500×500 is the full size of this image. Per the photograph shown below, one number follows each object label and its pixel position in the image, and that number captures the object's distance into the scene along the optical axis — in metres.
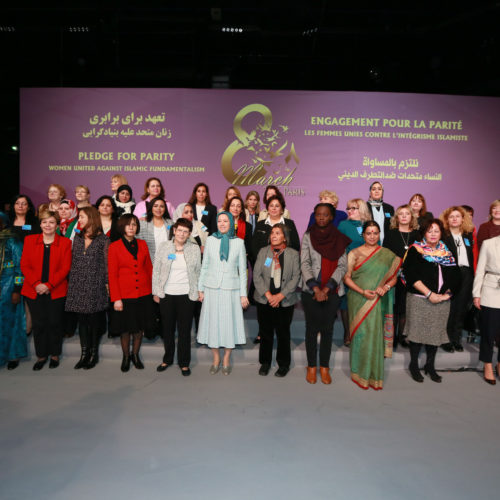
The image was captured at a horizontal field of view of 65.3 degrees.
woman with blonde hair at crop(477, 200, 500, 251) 3.87
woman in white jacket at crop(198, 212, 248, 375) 3.44
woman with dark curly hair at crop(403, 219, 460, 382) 3.34
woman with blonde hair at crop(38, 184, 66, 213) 4.45
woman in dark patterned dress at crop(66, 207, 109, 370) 3.48
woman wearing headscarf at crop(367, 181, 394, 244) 4.51
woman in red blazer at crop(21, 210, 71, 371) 3.48
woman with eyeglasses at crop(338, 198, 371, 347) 3.96
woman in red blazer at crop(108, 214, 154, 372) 3.39
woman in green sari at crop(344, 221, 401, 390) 3.30
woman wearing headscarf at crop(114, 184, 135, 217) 4.21
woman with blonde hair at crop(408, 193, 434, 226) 4.23
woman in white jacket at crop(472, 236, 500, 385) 3.41
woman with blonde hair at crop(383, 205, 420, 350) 3.80
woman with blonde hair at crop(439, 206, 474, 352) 3.75
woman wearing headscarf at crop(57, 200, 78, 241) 4.11
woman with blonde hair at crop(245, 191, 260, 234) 4.66
